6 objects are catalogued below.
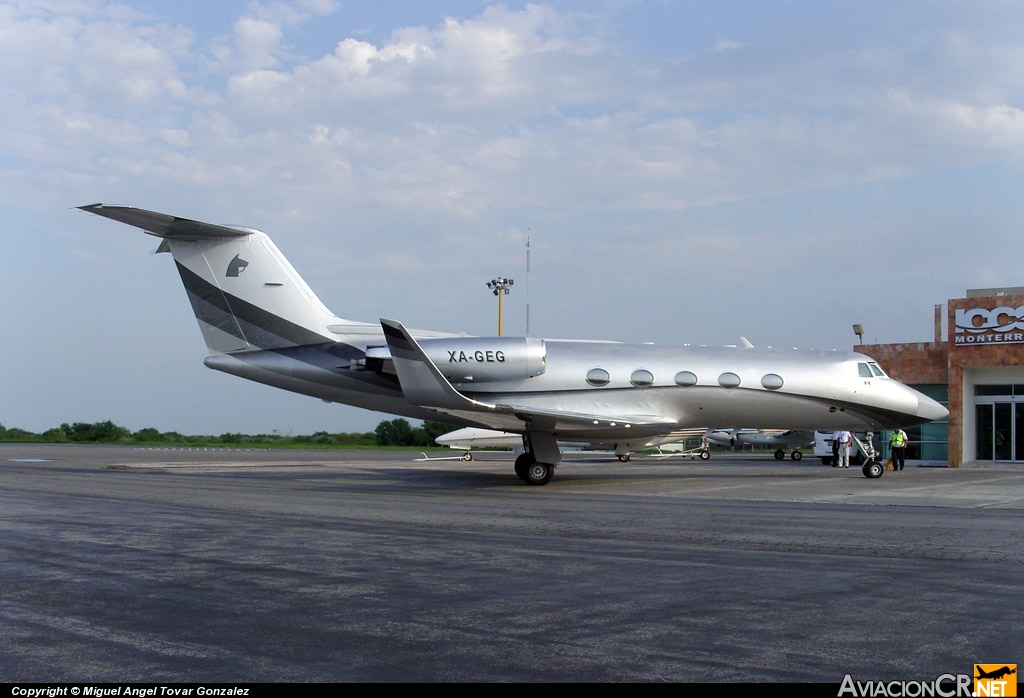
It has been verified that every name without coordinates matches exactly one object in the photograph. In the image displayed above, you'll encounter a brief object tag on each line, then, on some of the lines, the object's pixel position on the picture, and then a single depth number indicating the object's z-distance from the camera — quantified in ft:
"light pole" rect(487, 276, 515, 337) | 150.10
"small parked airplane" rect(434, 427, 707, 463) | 126.72
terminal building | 111.14
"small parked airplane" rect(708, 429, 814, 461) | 156.56
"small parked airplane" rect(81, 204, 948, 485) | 67.72
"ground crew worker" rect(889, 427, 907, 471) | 100.12
